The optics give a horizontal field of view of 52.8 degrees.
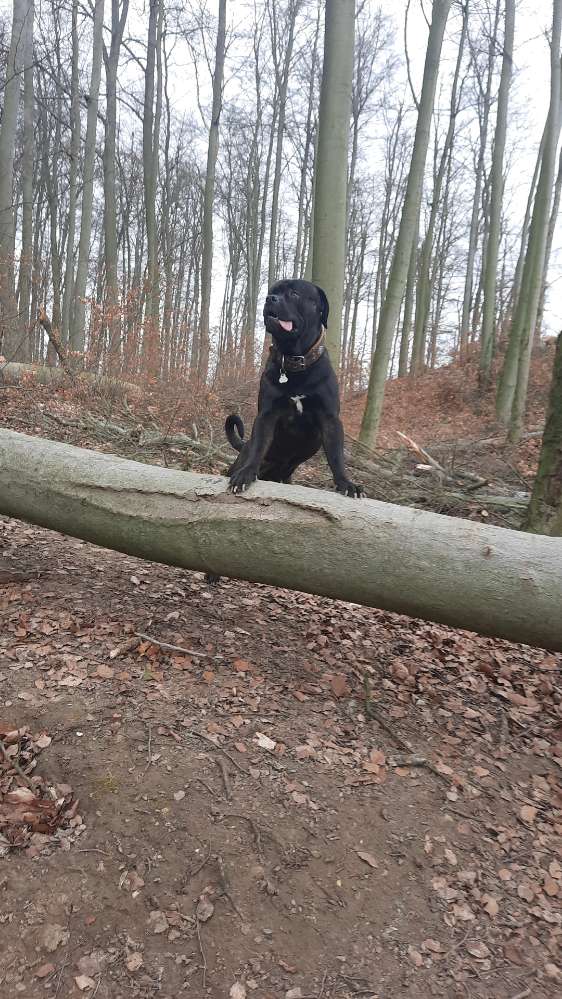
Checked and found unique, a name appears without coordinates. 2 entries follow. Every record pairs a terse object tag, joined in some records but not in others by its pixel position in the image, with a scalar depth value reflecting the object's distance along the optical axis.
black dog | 3.29
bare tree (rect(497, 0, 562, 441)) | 9.97
